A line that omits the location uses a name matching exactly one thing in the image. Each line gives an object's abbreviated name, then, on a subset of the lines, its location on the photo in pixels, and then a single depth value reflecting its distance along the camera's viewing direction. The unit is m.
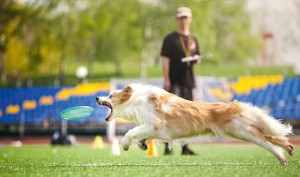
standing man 20.37
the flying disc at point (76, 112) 16.15
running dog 14.45
